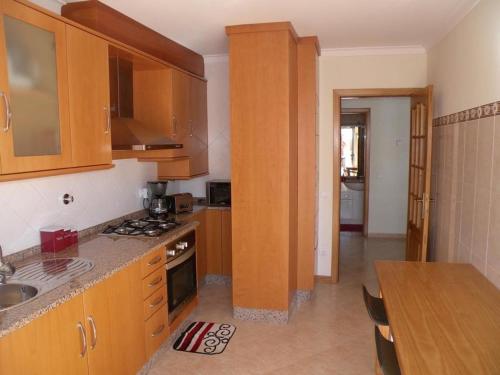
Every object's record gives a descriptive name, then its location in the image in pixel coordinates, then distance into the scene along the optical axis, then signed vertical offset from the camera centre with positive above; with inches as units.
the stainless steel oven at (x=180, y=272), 122.5 -37.4
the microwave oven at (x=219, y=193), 172.1 -16.6
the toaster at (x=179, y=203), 158.1 -19.2
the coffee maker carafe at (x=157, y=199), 151.6 -17.0
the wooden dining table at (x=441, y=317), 58.2 -28.9
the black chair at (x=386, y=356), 69.1 -35.4
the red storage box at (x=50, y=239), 104.0 -21.2
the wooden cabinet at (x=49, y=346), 64.9 -32.5
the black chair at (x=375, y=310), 87.0 -34.5
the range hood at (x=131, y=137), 116.4 +4.7
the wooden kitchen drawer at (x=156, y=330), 109.1 -48.2
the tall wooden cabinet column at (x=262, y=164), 130.8 -3.7
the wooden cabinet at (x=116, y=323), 85.1 -37.9
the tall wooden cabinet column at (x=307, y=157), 153.2 -1.7
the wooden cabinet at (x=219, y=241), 169.5 -36.4
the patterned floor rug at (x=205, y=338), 123.5 -57.7
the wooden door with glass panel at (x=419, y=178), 142.7 -9.7
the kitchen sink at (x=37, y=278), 81.2 -25.3
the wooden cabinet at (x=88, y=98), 96.3 +13.7
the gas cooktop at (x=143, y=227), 123.1 -23.1
